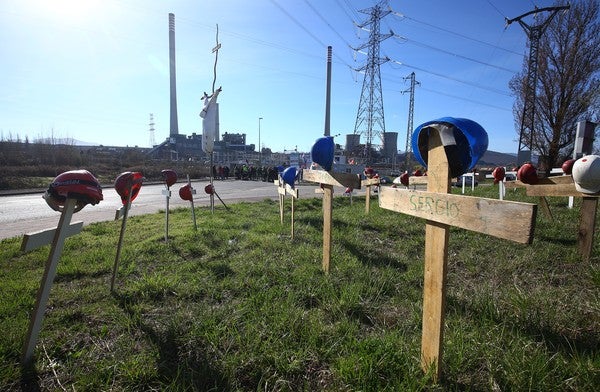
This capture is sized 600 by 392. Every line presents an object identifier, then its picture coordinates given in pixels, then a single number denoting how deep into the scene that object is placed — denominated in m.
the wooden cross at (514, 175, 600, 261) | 4.20
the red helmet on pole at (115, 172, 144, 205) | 4.05
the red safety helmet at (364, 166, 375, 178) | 11.15
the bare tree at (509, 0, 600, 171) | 17.97
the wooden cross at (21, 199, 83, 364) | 2.45
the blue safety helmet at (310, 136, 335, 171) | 4.50
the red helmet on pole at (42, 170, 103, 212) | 2.73
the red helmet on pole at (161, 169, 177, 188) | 6.85
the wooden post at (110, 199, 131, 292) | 3.71
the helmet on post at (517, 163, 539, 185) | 4.75
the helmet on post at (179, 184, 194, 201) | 7.34
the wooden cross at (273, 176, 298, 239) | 7.02
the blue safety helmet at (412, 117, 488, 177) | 1.94
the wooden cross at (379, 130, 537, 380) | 1.77
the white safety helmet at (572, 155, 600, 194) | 3.11
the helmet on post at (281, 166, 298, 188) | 7.36
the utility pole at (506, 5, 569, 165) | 20.00
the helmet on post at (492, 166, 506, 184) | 6.53
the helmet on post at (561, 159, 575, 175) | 5.44
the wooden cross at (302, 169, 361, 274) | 4.12
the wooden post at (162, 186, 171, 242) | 6.49
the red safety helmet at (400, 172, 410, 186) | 8.25
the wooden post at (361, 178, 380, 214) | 7.85
